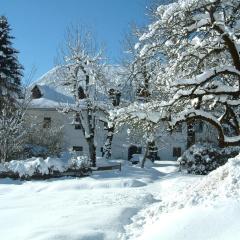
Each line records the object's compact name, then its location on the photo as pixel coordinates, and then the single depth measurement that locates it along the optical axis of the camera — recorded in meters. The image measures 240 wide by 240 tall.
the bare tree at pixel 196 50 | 9.48
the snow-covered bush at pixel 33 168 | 16.43
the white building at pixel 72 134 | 35.18
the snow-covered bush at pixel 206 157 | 17.68
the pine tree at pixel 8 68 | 28.69
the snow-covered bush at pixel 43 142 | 25.55
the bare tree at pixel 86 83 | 23.45
